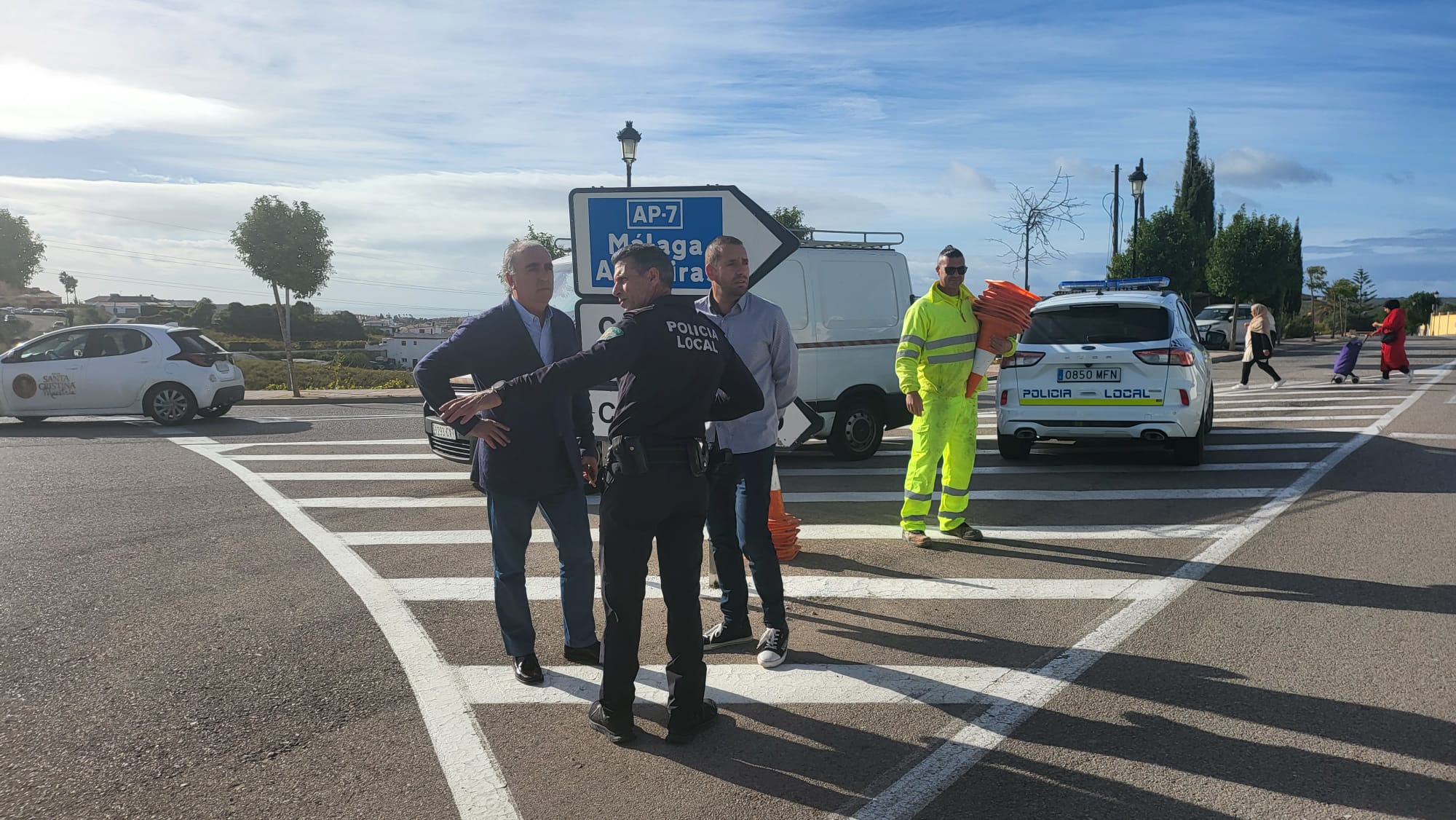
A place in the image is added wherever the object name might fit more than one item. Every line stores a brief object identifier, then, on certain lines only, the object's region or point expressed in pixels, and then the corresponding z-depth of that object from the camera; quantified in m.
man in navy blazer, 4.46
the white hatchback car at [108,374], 14.70
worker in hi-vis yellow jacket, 6.84
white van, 10.30
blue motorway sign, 6.00
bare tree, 24.72
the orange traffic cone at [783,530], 6.60
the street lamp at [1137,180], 25.80
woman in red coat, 20.05
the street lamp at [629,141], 19.45
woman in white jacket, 19.25
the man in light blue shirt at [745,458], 4.89
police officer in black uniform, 3.87
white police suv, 9.45
